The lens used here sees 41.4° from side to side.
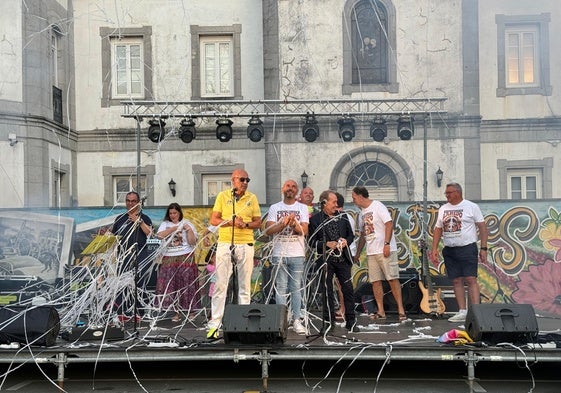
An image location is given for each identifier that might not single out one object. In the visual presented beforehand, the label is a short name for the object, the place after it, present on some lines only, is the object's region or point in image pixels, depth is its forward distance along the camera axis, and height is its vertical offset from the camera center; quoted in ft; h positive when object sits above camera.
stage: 20.44 -4.24
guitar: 30.36 -4.25
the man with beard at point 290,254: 24.09 -1.80
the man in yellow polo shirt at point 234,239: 23.06 -1.24
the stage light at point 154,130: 42.67 +4.12
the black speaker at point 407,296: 30.66 -4.09
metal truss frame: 41.42 +5.91
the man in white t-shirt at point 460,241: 26.73 -1.64
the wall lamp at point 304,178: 52.38 +1.44
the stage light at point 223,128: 44.30 +4.28
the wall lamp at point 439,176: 52.16 +1.45
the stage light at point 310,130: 44.24 +4.07
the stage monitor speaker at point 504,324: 20.74 -3.60
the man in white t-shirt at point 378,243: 27.61 -1.73
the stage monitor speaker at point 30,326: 21.29 -3.58
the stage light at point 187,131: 42.29 +4.00
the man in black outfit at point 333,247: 24.26 -1.60
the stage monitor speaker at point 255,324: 20.85 -3.52
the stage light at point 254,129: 43.93 +4.17
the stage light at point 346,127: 44.42 +4.26
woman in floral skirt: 28.09 -2.38
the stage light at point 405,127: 43.60 +4.14
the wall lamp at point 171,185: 56.13 +1.15
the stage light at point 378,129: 43.96 +4.06
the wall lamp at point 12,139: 47.11 +4.04
